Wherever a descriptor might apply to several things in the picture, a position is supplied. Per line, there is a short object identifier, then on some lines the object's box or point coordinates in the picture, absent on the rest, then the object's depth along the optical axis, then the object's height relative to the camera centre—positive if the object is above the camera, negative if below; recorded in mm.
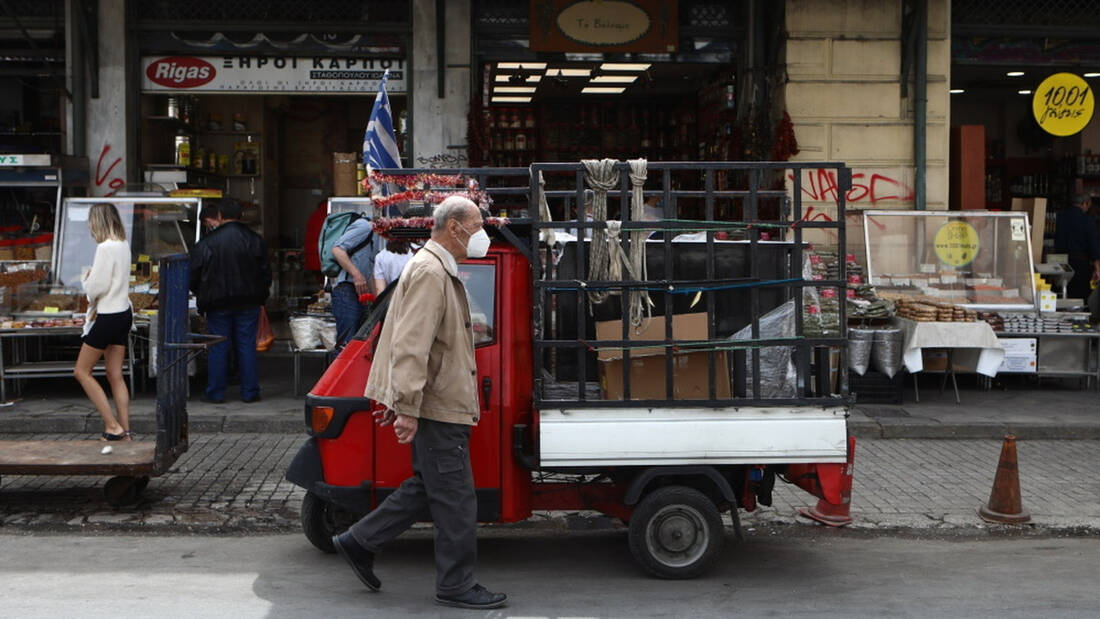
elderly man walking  5121 -555
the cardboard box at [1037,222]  13177 +579
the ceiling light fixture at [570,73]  13305 +2352
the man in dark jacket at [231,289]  10227 -108
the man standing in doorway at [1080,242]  13570 +359
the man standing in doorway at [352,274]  9109 +17
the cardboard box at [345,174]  12406 +1102
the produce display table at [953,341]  10609 -633
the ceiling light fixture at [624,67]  12788 +2337
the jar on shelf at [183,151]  13195 +1448
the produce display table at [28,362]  10328 -786
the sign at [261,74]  12219 +2152
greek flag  7285 +885
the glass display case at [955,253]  11883 +207
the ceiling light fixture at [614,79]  13773 +2364
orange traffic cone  7059 -1360
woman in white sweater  7988 -233
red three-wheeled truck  5676 -587
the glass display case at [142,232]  11266 +452
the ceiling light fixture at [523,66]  12968 +2367
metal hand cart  6852 -1076
